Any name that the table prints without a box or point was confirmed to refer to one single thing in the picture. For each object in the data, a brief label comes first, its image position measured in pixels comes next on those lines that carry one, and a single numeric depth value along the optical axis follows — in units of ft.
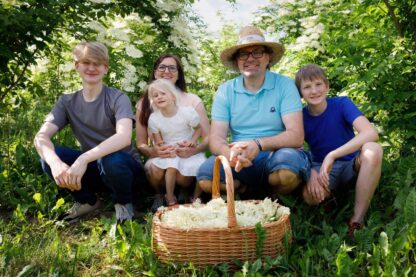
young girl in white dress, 11.28
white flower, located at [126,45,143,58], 15.65
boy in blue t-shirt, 9.04
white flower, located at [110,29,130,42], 15.57
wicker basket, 7.39
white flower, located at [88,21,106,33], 14.89
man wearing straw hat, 9.37
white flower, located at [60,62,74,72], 16.33
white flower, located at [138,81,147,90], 16.15
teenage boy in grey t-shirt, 9.98
